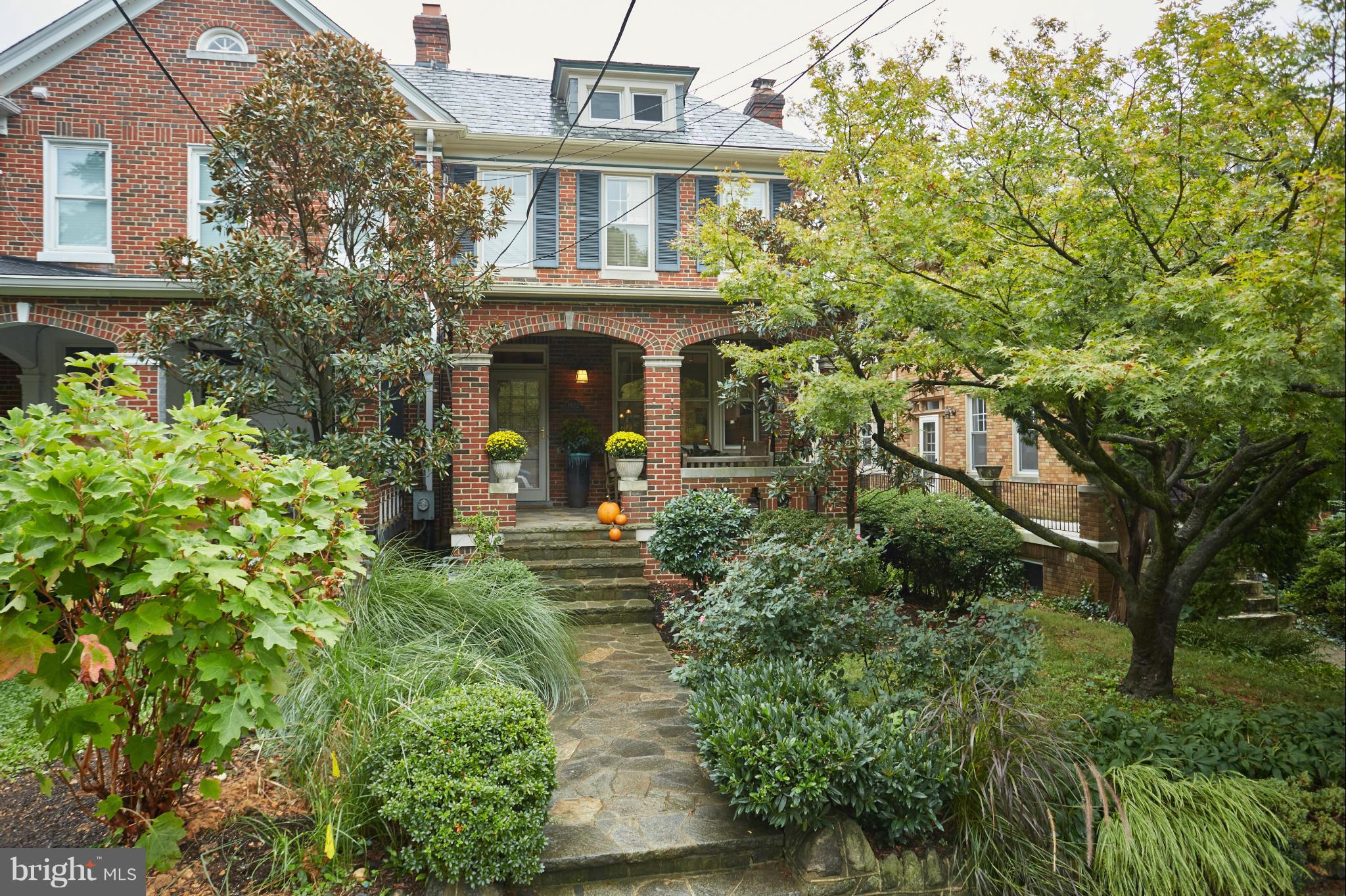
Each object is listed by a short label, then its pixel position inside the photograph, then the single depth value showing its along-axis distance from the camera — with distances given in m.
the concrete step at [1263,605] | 8.95
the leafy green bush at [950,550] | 8.70
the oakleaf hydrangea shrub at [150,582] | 2.78
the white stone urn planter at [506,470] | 9.80
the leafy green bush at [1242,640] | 7.24
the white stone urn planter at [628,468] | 10.14
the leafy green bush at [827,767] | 3.64
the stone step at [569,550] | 9.26
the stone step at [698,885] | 3.57
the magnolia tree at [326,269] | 6.99
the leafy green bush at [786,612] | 4.90
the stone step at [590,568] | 8.95
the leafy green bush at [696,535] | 8.12
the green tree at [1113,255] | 3.30
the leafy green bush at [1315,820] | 3.37
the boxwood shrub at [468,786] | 3.30
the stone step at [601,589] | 8.66
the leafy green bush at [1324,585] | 8.40
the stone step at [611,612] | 8.40
